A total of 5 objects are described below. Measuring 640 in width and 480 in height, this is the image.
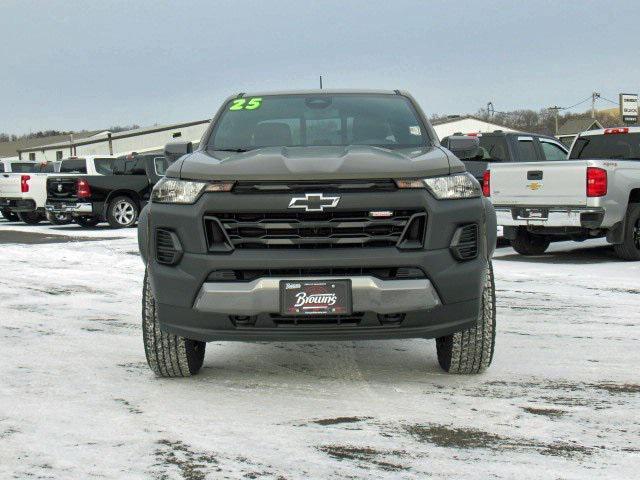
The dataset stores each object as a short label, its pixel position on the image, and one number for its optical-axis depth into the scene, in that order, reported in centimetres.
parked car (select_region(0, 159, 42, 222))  2431
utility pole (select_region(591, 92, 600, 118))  8038
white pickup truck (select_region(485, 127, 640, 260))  1220
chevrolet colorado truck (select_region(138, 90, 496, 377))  494
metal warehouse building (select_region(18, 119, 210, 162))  7081
